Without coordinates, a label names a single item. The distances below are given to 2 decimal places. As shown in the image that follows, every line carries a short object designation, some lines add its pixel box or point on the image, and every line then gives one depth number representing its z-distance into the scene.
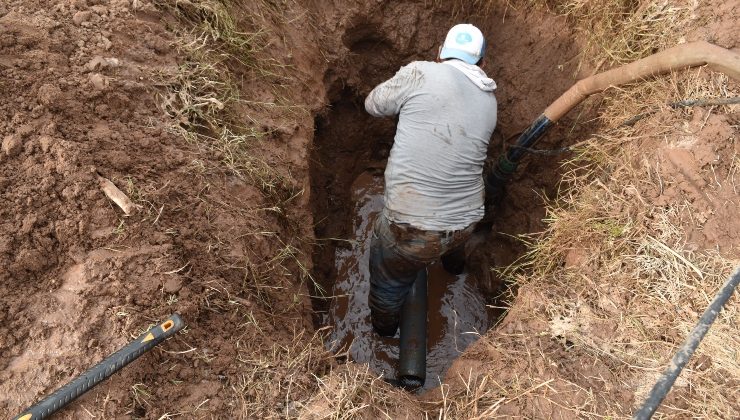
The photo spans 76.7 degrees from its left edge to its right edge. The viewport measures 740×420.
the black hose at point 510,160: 2.86
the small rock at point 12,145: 1.77
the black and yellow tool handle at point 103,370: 1.52
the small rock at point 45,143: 1.81
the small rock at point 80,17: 2.09
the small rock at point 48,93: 1.87
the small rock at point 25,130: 1.80
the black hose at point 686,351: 1.42
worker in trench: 2.49
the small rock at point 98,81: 1.98
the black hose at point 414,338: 2.84
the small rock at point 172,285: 1.81
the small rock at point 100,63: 2.03
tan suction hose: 2.23
